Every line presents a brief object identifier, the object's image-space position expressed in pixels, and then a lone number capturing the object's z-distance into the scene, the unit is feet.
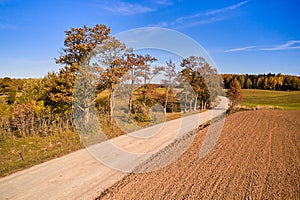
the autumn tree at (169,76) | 76.64
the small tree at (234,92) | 118.55
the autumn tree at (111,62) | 48.83
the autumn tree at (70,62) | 45.01
